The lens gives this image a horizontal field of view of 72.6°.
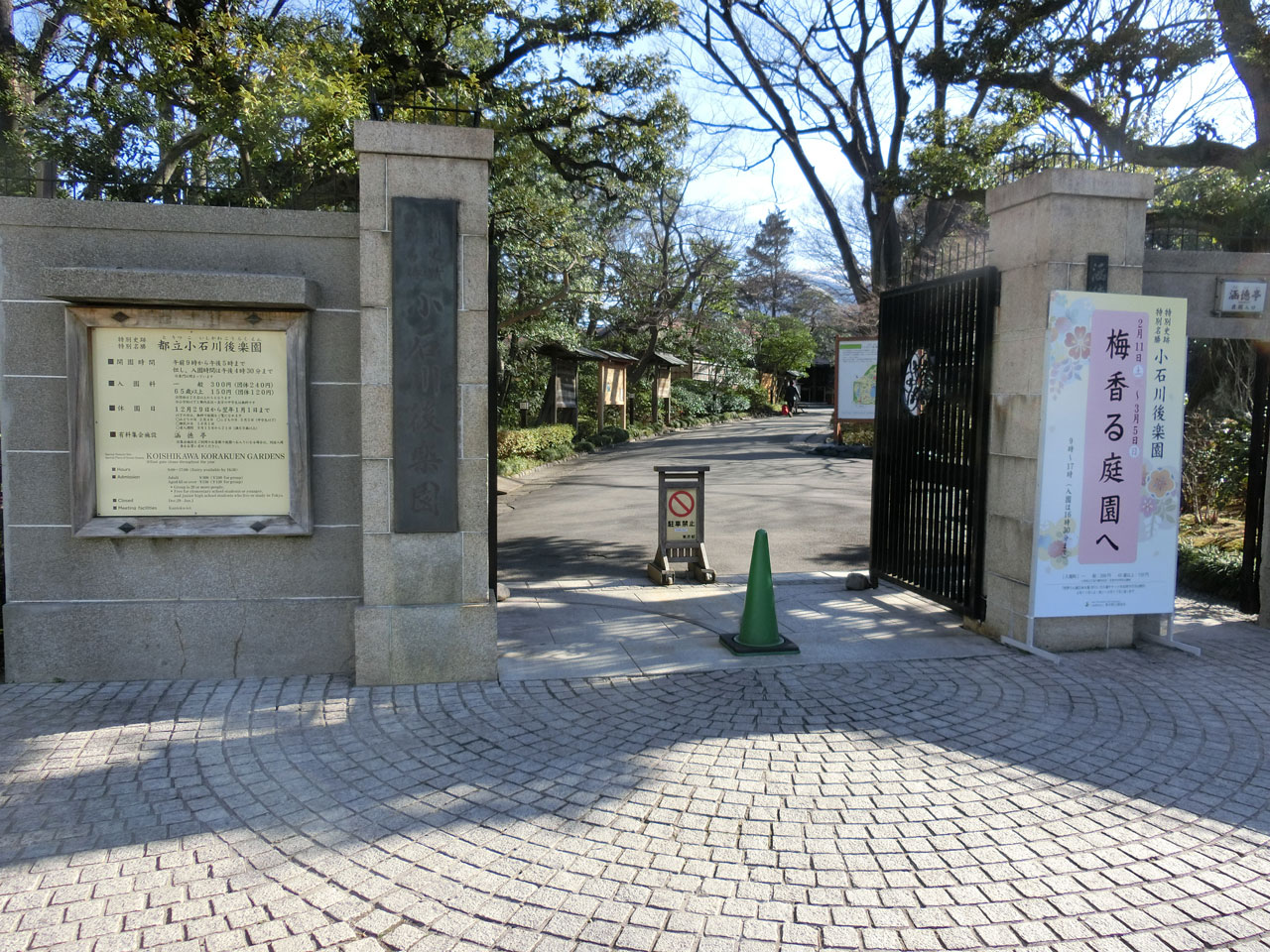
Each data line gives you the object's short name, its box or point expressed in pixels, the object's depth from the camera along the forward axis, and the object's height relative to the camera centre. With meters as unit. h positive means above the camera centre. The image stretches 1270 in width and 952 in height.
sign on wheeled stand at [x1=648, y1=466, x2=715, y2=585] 8.43 -1.05
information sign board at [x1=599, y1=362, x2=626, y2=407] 26.86 +1.14
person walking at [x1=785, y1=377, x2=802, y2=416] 50.19 +1.56
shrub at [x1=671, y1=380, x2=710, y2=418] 38.17 +0.86
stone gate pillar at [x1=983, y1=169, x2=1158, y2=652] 5.87 +0.80
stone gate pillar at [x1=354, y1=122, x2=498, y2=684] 5.06 +0.05
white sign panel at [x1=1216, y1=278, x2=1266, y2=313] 6.45 +1.00
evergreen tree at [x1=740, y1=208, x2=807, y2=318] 59.75 +10.48
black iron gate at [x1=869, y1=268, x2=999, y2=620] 6.52 -0.12
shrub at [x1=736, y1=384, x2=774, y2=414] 46.33 +1.18
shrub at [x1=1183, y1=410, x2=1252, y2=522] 9.23 -0.40
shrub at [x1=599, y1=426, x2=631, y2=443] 27.37 -0.50
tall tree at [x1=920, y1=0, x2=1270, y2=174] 9.17 +4.50
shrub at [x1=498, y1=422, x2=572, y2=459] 20.00 -0.62
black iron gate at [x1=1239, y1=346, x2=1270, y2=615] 7.09 -0.49
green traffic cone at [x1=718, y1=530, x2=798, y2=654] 5.98 -1.37
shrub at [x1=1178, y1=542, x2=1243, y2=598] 7.90 -1.32
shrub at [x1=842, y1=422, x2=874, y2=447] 24.74 -0.33
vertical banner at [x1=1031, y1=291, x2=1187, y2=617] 5.88 -0.20
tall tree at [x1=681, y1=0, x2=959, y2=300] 16.27 +6.22
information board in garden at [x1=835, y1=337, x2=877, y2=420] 20.38 +1.06
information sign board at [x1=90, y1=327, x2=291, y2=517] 5.17 -0.06
